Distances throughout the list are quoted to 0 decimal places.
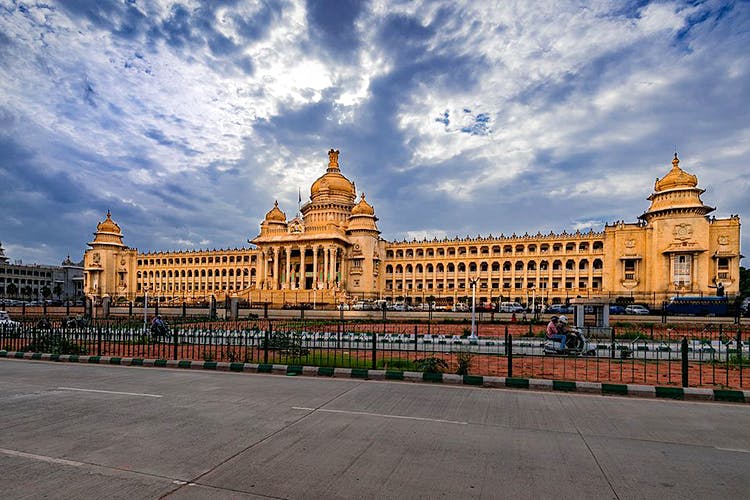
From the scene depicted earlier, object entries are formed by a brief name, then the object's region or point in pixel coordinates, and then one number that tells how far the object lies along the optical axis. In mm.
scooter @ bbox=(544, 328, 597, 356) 15461
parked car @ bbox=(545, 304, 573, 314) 42384
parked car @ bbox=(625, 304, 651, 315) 38169
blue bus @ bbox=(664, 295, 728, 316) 36156
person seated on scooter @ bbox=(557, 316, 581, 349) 15602
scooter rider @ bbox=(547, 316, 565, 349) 15570
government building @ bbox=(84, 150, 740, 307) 50406
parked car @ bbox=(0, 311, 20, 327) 27375
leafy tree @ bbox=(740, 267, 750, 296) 64462
